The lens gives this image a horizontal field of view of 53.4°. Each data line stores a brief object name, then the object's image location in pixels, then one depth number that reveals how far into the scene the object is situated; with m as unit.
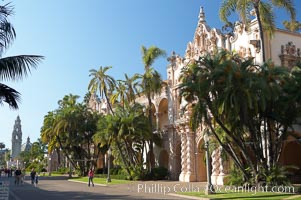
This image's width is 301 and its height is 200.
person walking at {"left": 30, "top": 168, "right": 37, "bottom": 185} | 29.68
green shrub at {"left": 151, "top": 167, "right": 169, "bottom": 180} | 33.44
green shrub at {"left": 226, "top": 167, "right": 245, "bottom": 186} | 20.96
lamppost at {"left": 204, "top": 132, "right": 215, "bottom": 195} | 17.59
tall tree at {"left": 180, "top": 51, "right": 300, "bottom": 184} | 17.25
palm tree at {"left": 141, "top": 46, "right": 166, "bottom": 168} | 33.10
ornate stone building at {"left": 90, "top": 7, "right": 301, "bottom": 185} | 25.56
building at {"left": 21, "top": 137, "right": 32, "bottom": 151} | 140.19
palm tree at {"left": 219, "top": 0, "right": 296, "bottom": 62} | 19.95
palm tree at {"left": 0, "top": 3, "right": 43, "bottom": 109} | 10.52
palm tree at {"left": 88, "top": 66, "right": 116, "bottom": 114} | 39.37
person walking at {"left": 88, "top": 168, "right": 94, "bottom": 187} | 26.92
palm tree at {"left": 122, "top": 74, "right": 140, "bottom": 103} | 34.96
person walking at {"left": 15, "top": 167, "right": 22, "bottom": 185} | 29.60
